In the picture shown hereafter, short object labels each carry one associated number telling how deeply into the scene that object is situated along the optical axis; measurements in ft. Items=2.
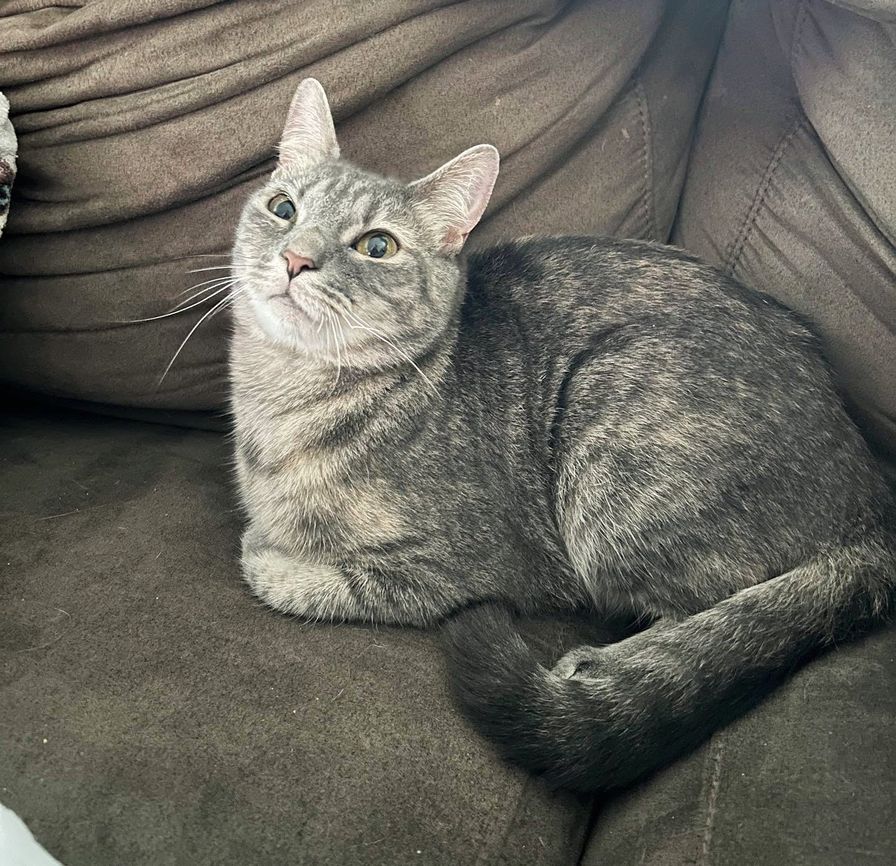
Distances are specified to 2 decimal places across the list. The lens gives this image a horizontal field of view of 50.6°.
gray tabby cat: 1.38
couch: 1.10
